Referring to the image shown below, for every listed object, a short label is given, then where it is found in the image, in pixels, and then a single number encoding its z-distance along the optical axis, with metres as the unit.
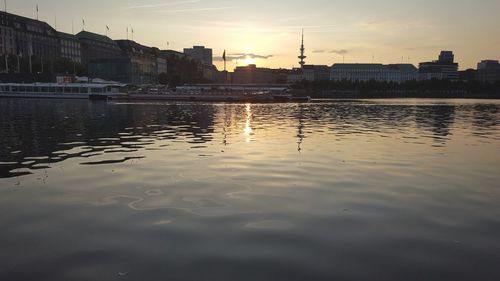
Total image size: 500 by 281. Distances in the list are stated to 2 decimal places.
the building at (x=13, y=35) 186.25
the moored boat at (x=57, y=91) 129.88
